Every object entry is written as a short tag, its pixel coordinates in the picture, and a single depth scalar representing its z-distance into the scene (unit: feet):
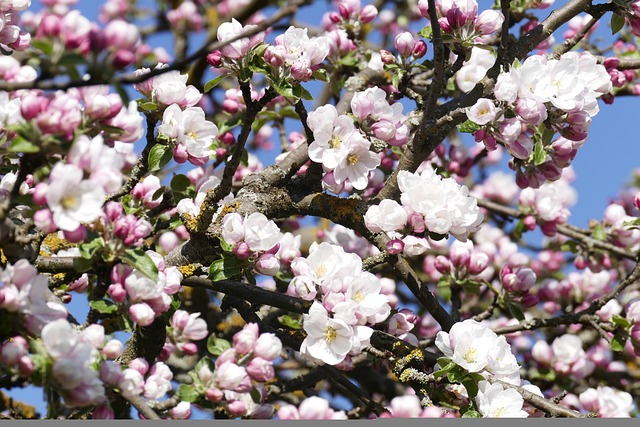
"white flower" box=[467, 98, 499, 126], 5.89
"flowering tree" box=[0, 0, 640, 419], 5.25
